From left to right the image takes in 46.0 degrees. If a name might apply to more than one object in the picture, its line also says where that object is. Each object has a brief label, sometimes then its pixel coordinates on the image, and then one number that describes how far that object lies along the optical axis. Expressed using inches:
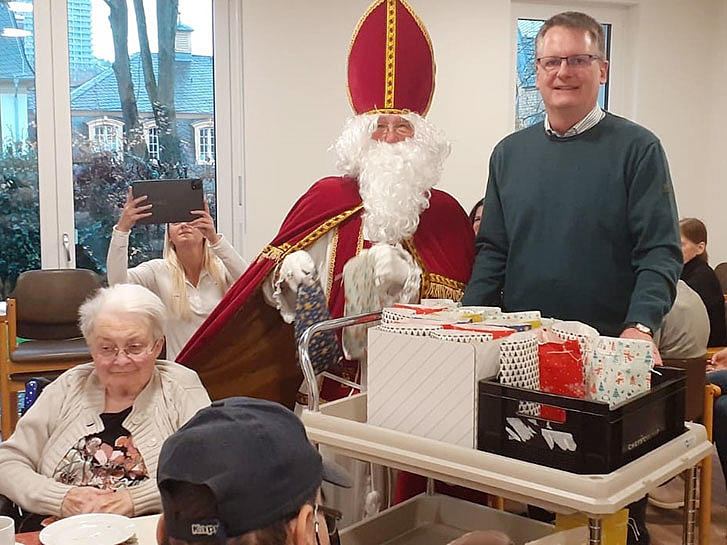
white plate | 65.7
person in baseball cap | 39.2
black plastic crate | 58.7
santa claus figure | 94.7
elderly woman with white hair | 82.1
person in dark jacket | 156.3
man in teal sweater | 85.1
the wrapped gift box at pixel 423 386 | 64.9
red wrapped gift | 64.4
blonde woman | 128.1
